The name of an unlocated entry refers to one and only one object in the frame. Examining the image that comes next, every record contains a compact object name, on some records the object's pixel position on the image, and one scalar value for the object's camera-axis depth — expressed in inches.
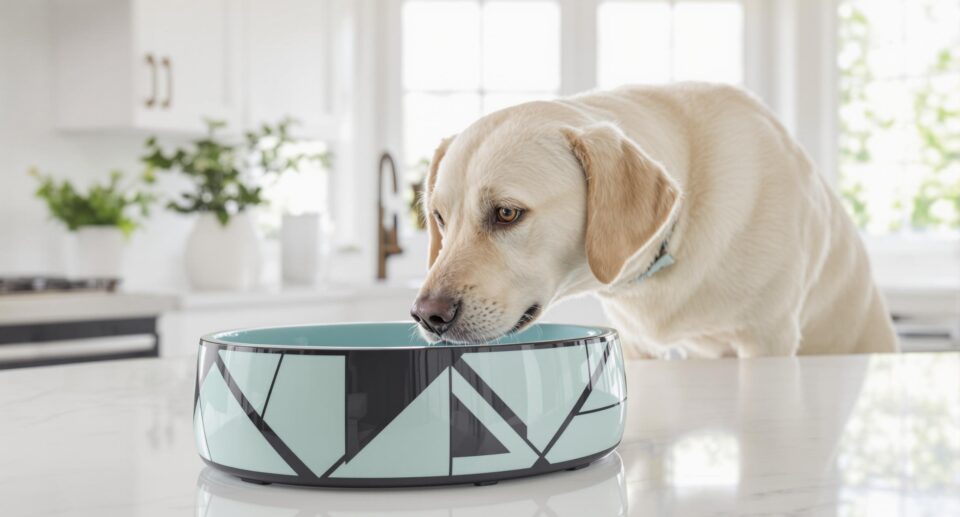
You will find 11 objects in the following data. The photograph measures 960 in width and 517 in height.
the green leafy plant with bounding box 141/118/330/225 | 123.8
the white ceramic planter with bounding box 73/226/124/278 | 124.0
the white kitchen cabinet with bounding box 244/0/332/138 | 139.9
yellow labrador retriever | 42.8
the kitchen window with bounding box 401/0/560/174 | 175.0
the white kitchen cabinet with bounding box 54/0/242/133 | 121.3
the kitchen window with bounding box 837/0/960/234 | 167.3
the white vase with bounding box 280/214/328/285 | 142.9
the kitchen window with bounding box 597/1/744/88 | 176.6
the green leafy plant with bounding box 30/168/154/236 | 123.1
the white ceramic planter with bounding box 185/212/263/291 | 125.0
